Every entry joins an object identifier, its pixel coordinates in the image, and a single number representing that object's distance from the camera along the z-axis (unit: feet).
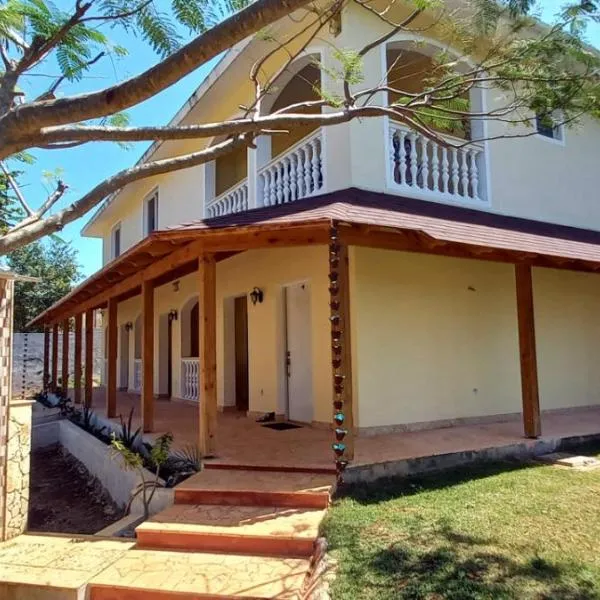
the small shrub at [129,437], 26.84
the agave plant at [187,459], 20.59
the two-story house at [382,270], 21.76
